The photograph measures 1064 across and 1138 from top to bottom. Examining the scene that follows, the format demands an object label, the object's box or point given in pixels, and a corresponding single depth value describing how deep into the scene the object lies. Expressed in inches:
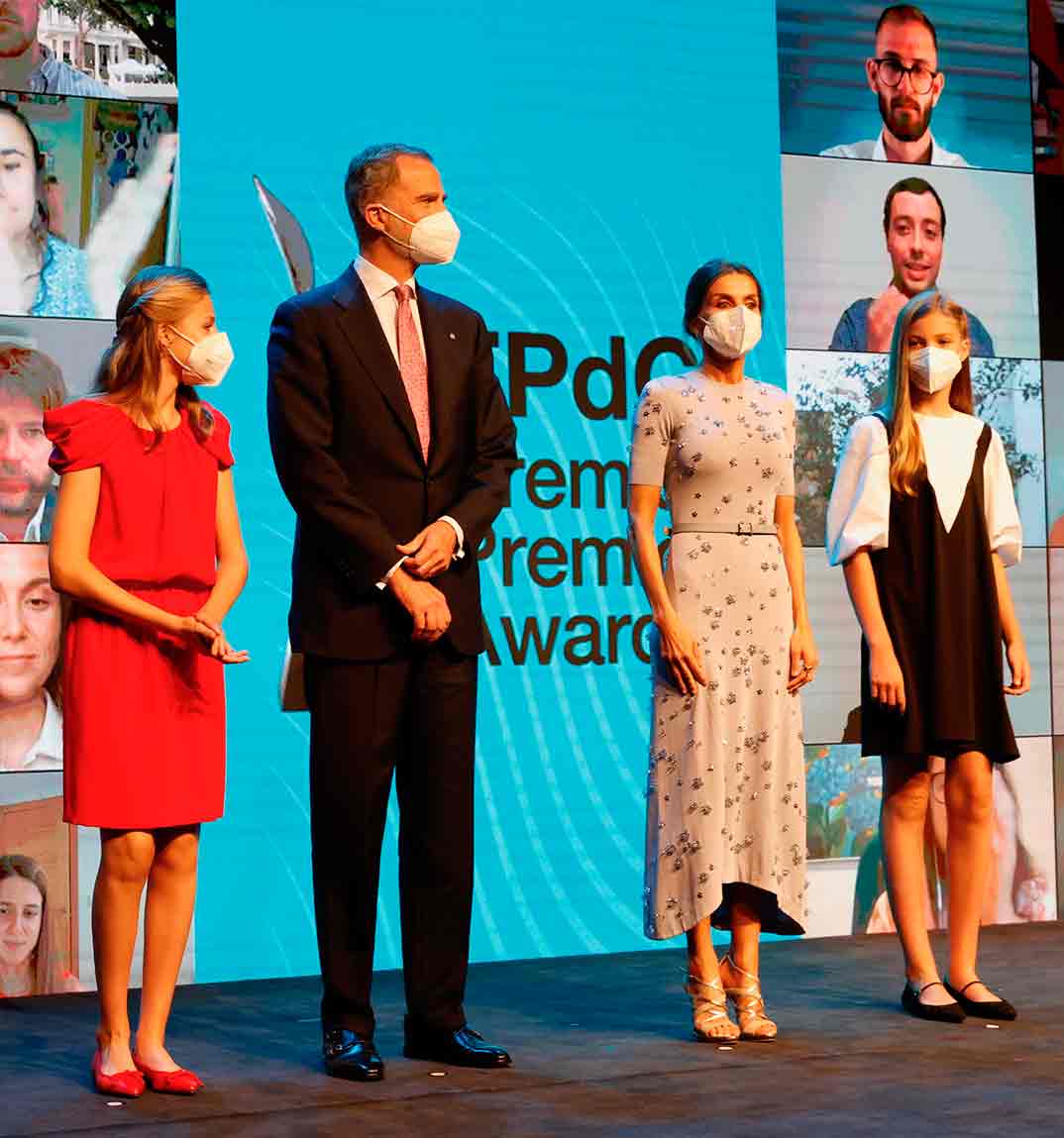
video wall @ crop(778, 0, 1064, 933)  206.2
